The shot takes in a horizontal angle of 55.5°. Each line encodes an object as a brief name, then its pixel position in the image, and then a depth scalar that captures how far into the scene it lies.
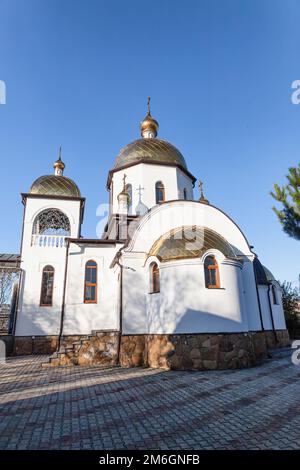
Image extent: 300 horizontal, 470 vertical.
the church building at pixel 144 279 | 8.60
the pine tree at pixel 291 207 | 9.13
